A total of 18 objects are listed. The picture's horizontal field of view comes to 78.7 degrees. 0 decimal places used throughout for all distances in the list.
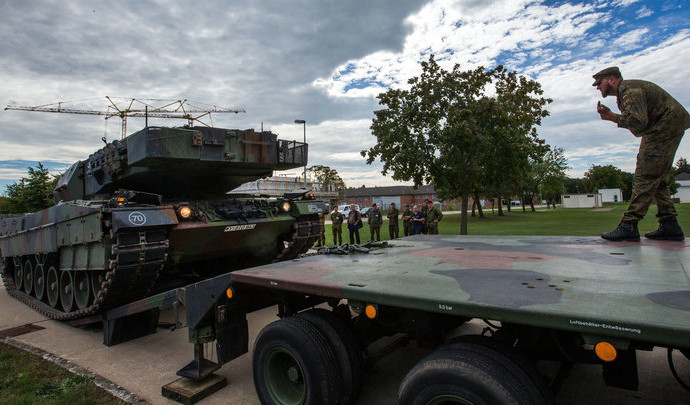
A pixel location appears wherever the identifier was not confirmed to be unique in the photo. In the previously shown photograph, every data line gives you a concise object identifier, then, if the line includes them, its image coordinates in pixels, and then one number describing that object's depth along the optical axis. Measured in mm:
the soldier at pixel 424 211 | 14641
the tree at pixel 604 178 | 80938
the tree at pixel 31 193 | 18719
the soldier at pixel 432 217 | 14273
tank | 5555
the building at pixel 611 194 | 76562
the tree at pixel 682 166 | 101938
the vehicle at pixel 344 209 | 39038
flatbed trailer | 1979
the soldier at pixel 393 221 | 17031
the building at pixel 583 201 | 56031
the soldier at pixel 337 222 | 18312
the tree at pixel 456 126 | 15422
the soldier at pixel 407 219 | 17109
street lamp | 23550
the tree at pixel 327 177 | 73625
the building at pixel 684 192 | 73006
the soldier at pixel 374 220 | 17234
